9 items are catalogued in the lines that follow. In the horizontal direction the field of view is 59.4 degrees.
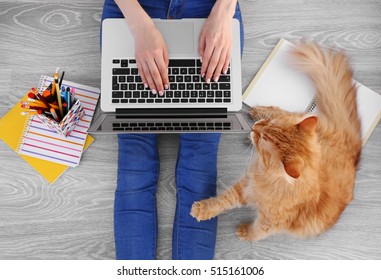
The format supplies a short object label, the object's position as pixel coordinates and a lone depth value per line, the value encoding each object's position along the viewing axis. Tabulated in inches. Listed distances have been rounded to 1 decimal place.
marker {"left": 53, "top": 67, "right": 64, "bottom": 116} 38.7
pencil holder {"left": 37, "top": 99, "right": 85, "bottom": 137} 41.2
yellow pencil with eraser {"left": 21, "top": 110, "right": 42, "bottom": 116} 39.7
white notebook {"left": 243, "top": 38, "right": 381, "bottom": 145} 48.3
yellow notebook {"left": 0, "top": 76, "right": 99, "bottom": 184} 46.4
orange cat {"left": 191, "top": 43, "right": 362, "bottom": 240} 35.6
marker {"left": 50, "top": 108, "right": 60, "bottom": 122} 39.4
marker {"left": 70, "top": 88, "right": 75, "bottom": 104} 41.6
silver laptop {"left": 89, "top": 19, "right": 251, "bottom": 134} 37.0
